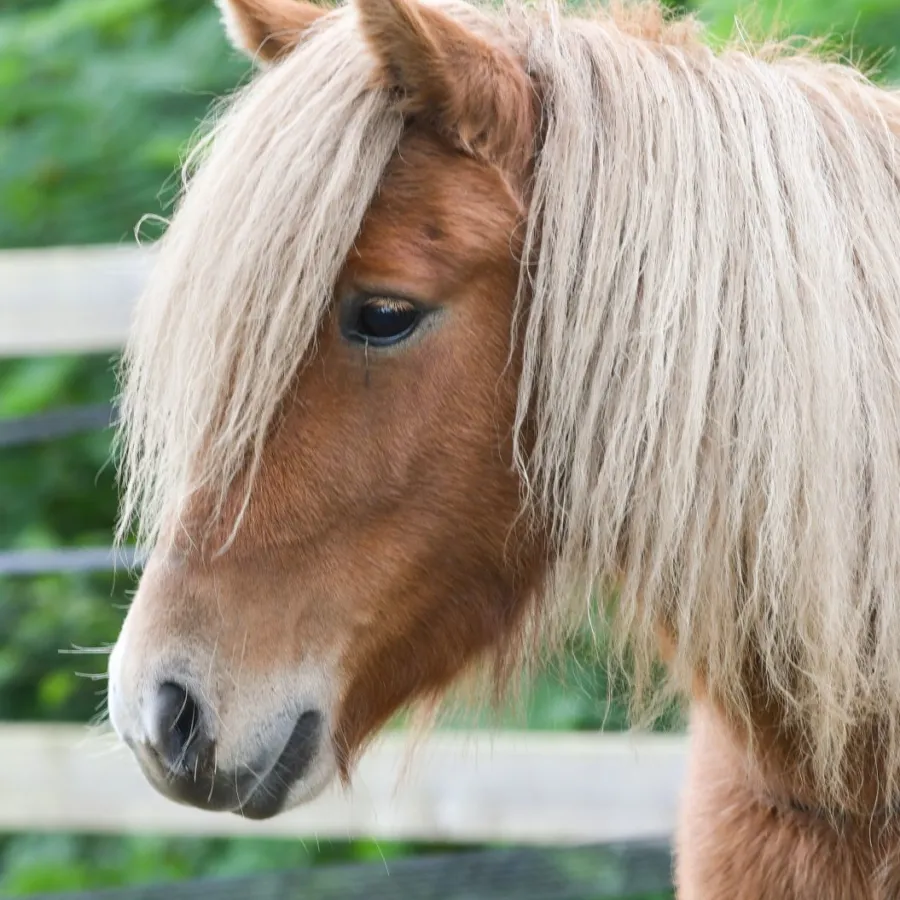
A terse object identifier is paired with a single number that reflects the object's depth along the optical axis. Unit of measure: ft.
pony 13.05
